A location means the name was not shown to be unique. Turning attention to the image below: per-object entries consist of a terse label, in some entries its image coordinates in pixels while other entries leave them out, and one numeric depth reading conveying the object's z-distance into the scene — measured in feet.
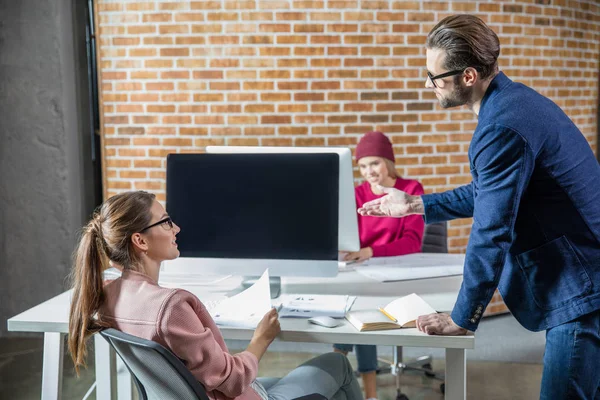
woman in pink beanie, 10.46
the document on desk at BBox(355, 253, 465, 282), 8.37
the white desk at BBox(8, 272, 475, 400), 6.13
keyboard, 7.02
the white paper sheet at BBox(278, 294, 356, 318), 6.72
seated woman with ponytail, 5.05
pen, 6.40
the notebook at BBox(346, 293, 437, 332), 6.24
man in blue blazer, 5.36
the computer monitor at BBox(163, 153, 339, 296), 7.39
